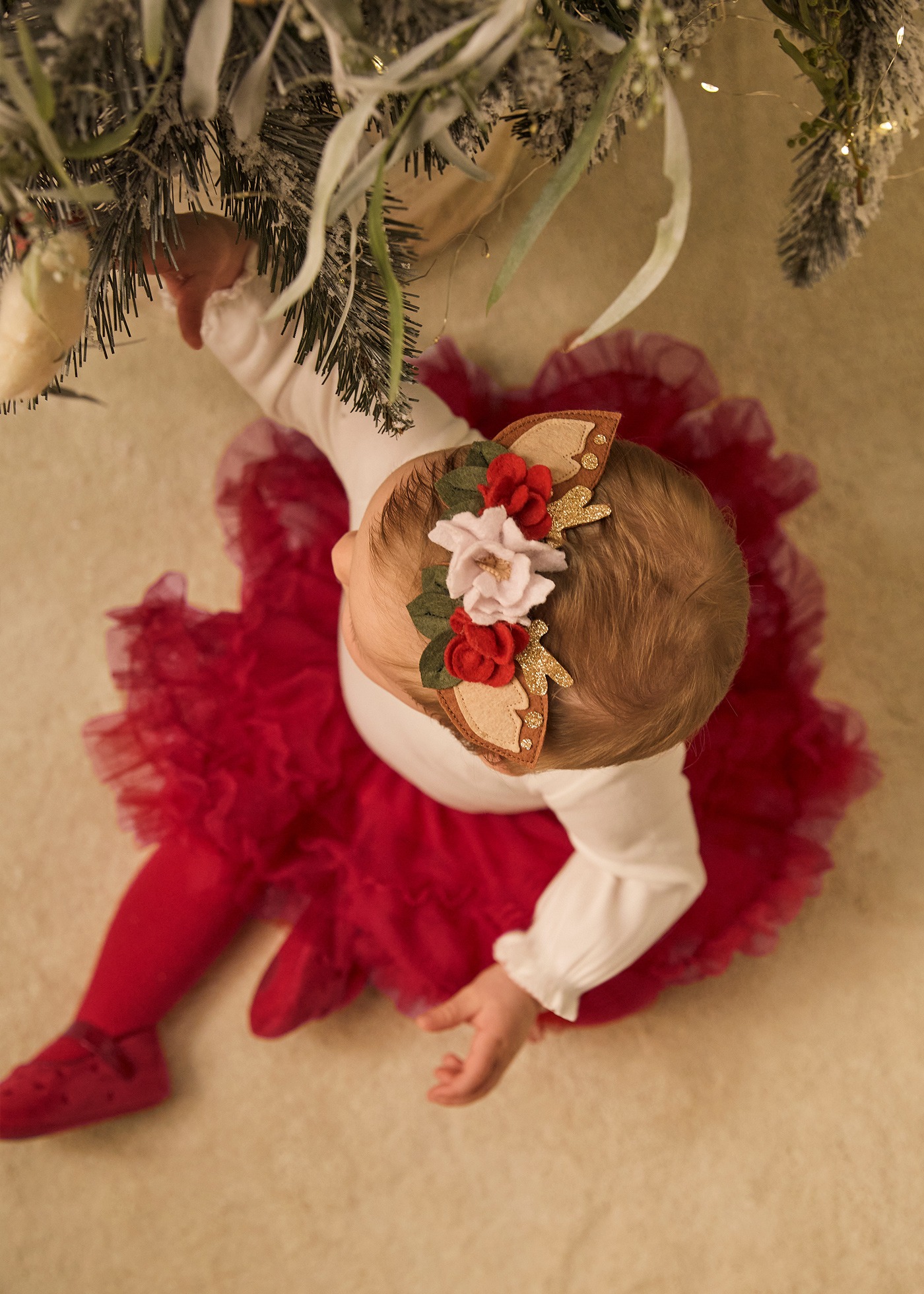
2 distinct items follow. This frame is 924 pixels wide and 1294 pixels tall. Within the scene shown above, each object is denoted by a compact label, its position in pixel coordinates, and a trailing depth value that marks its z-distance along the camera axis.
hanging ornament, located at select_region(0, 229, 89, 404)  0.43
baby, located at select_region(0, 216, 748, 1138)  0.54
